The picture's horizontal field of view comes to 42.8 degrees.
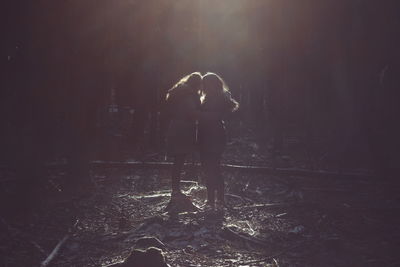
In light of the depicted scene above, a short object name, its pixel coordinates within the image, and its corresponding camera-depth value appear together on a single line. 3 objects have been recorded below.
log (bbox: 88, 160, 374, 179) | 12.29
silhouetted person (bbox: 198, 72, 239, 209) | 8.46
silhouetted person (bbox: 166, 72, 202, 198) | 8.58
